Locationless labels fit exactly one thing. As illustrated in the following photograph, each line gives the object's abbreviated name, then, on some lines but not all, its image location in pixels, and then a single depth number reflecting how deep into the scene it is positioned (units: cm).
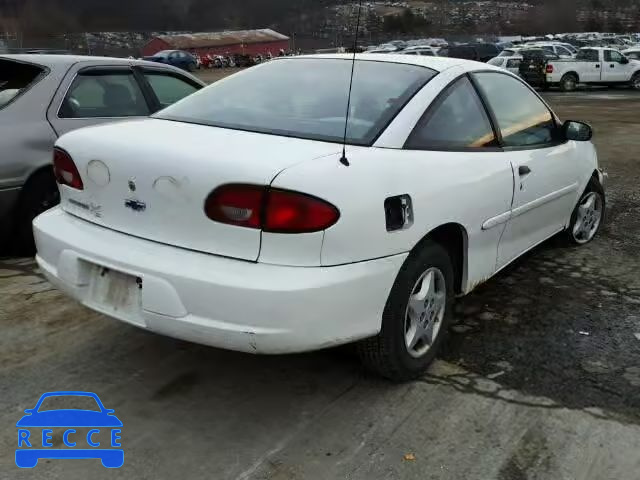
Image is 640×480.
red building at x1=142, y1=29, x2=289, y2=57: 6012
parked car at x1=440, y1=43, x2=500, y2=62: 3553
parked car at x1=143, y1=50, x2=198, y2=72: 4553
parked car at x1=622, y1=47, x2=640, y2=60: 2638
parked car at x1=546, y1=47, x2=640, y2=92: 2406
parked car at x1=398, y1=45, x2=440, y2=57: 3206
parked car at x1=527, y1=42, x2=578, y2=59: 2819
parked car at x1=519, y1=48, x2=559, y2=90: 2400
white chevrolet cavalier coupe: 243
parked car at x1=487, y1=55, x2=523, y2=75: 2494
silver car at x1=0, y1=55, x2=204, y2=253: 449
